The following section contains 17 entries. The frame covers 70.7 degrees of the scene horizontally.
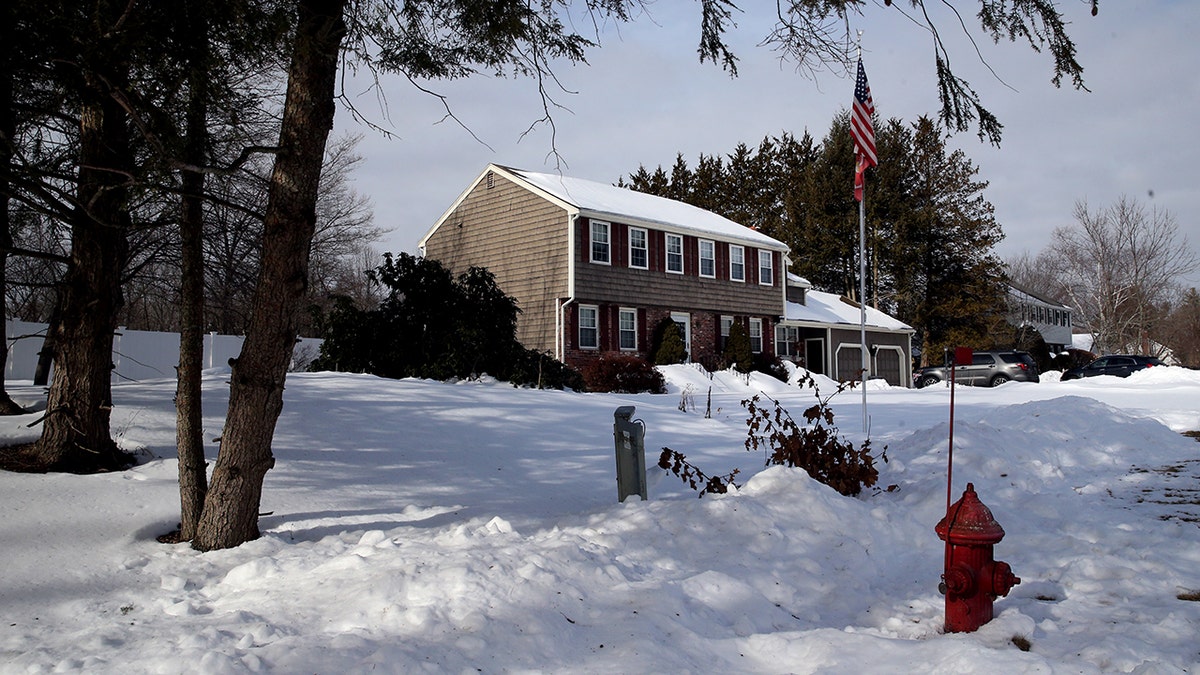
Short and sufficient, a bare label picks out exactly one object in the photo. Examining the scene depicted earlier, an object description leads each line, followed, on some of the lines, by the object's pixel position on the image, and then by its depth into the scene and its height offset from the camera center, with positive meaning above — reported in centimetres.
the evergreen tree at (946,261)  4419 +476
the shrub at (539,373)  1803 -43
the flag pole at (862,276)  1242 +115
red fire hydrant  421 -110
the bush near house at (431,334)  1803 +43
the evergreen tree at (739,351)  2888 +4
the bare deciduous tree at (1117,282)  4312 +357
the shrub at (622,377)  2209 -64
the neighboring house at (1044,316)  5450 +248
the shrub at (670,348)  2689 +14
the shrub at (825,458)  734 -95
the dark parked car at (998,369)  2936 -64
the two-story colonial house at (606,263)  2600 +300
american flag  1359 +365
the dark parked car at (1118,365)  3216 -57
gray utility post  709 -90
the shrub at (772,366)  2978 -50
